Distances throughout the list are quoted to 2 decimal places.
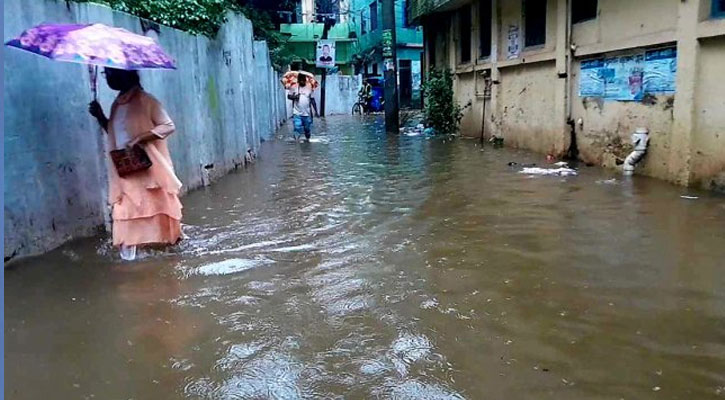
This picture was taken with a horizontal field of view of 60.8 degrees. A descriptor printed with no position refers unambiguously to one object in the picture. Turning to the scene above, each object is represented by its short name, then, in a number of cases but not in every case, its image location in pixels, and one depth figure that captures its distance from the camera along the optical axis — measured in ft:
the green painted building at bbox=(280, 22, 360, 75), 123.75
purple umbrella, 12.23
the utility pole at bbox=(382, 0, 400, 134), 57.26
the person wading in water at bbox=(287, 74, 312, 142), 47.32
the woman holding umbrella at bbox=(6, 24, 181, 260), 14.88
